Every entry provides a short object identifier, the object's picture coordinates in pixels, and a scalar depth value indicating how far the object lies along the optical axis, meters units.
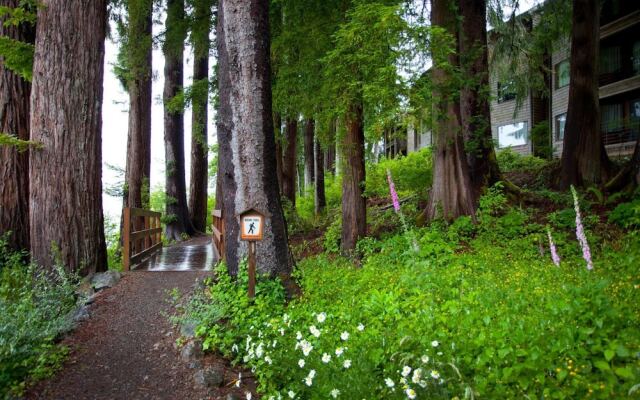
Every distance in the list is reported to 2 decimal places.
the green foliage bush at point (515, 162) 16.95
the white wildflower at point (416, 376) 2.79
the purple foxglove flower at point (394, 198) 5.62
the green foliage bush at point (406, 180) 12.24
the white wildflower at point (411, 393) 2.70
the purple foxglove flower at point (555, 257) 4.51
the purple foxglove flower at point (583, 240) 4.15
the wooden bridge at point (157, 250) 7.99
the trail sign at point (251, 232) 5.14
